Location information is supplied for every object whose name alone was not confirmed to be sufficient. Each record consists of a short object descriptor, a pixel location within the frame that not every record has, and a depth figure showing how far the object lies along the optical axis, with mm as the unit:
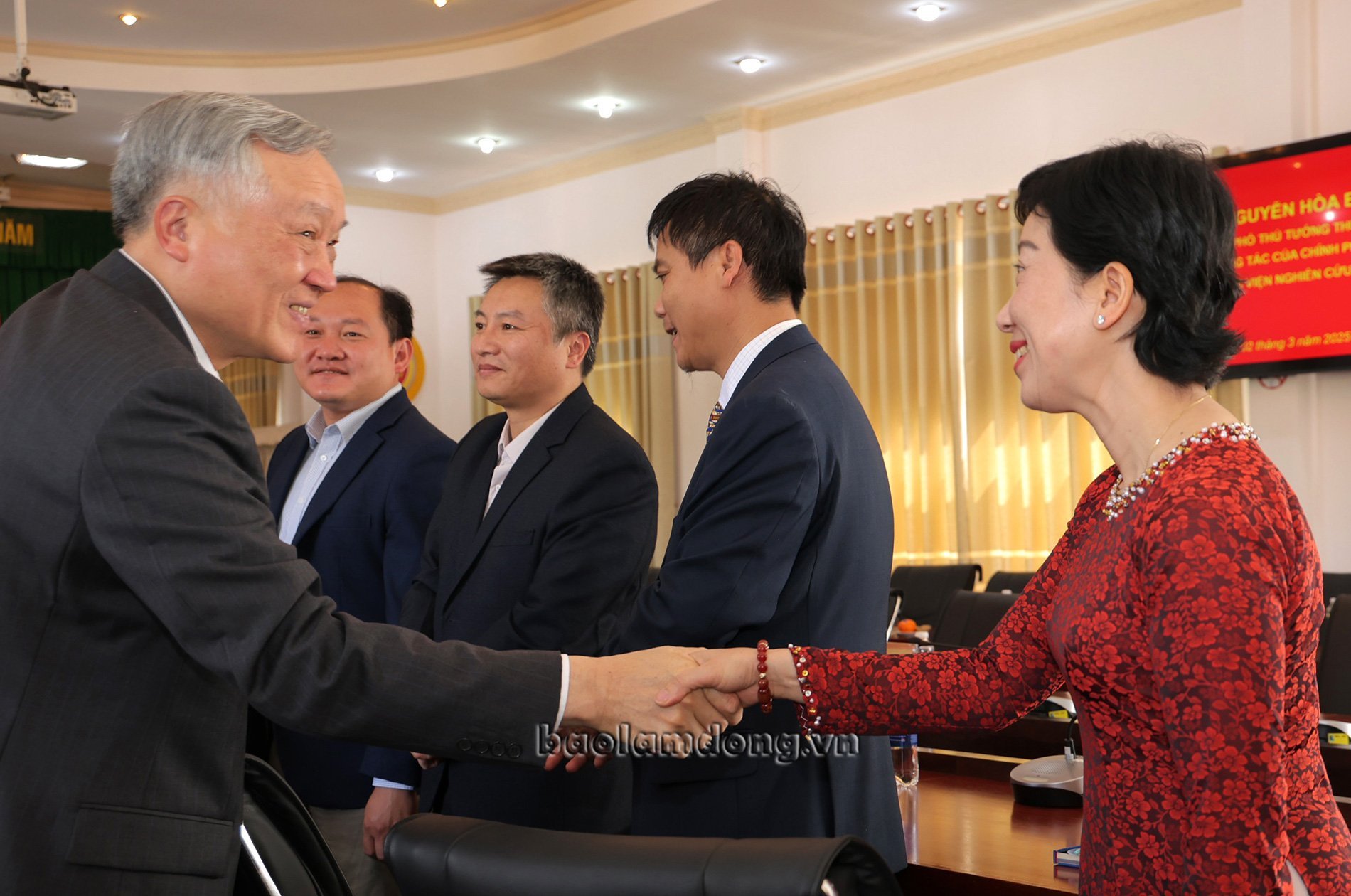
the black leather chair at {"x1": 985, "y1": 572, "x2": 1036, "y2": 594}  5441
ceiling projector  5320
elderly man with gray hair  1223
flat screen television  4898
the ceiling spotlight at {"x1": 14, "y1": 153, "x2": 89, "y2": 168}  7008
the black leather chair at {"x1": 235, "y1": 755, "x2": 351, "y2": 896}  1246
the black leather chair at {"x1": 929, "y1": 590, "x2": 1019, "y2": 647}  3760
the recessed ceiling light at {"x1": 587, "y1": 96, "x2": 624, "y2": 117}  7137
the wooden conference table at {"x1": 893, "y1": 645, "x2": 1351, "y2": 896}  1680
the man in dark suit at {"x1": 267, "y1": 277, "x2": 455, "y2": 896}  2533
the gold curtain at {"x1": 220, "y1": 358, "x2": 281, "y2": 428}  9180
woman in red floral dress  1184
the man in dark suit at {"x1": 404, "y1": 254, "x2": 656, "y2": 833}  2312
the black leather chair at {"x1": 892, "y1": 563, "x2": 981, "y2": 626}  5734
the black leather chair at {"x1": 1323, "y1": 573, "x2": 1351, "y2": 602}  4707
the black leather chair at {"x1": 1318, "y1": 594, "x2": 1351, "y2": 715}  3295
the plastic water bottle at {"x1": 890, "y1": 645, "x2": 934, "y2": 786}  2223
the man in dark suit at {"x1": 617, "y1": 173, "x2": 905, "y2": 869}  1770
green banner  8312
